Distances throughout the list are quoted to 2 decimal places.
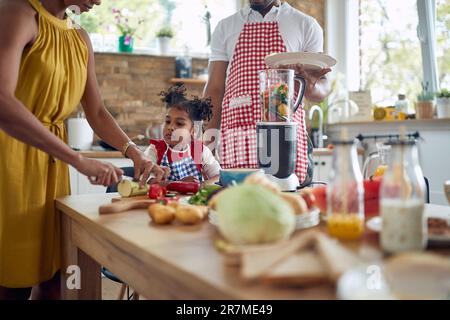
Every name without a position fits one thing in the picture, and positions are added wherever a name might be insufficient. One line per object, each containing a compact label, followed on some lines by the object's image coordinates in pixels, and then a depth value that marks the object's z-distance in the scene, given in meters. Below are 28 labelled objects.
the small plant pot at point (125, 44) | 3.78
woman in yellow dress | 1.07
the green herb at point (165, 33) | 3.89
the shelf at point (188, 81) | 3.83
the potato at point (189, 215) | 0.89
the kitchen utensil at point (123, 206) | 1.03
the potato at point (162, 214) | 0.89
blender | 1.31
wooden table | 0.53
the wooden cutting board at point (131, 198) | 1.23
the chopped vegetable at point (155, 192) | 1.27
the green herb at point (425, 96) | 3.22
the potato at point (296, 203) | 0.82
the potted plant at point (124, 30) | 3.79
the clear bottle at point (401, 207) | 0.63
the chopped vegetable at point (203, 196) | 1.06
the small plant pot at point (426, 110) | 3.19
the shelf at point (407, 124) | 3.04
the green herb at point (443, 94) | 3.02
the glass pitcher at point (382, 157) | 1.44
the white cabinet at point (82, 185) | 3.12
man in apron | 1.85
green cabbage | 0.64
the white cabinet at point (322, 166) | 3.63
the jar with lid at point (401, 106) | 3.38
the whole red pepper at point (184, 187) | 1.41
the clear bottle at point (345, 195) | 0.72
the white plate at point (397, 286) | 0.48
